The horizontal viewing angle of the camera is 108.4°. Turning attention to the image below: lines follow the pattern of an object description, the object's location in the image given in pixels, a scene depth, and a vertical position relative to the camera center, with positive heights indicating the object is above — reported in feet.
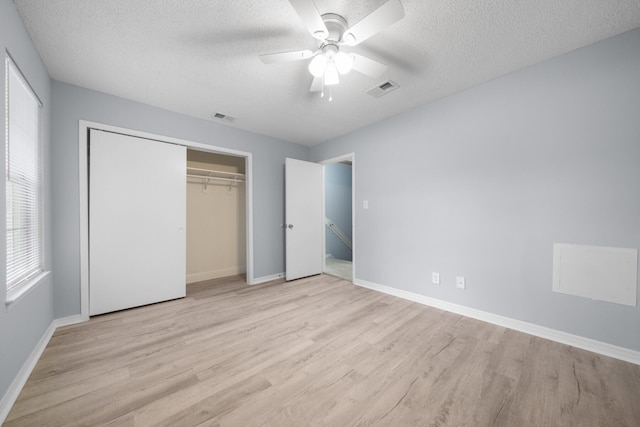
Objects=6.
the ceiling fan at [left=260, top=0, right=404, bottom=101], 4.17 +3.73
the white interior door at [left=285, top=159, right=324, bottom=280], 12.64 -0.31
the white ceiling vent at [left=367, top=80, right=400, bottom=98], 7.82 +4.37
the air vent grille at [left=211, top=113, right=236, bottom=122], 10.18 +4.33
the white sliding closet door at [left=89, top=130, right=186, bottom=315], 8.16 -0.31
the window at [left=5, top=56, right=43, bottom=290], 4.93 +0.83
